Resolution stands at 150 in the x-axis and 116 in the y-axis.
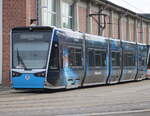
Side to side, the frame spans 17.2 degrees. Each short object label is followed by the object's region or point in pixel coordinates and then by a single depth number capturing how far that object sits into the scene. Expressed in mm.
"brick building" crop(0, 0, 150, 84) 33750
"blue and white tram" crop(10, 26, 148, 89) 23266
